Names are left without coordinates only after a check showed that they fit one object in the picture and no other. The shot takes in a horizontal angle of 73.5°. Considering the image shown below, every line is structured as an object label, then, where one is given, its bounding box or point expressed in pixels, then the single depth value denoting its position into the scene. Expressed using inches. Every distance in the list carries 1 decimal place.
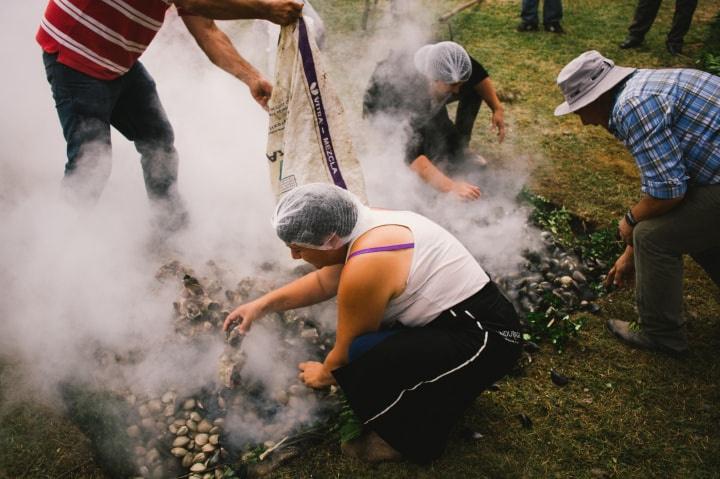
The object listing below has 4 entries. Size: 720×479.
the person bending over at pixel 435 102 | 133.7
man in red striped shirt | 92.6
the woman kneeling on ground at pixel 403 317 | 72.2
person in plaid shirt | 82.1
